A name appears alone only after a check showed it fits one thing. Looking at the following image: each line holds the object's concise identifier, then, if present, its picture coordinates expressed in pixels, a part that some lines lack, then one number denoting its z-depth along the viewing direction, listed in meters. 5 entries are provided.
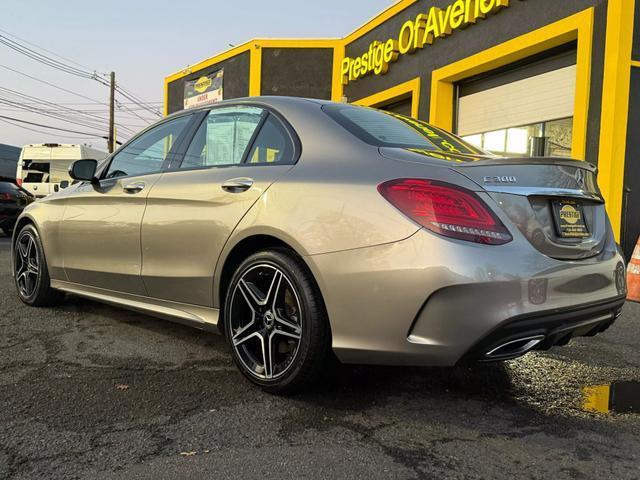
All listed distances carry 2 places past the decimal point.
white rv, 17.36
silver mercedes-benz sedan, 2.30
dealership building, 7.64
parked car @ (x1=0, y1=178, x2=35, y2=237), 13.15
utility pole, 37.13
